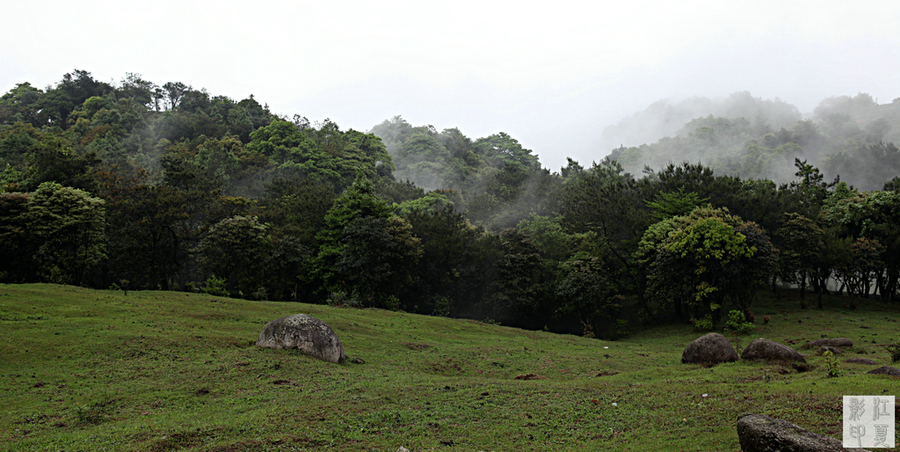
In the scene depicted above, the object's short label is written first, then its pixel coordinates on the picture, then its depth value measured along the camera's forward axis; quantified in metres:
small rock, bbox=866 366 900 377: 14.17
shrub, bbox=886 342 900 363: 16.98
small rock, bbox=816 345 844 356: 21.41
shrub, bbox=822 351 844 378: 14.91
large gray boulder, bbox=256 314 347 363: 20.05
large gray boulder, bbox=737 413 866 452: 6.86
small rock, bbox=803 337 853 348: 24.00
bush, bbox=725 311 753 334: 33.75
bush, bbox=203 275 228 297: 38.69
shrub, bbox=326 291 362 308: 38.72
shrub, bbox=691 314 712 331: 36.62
